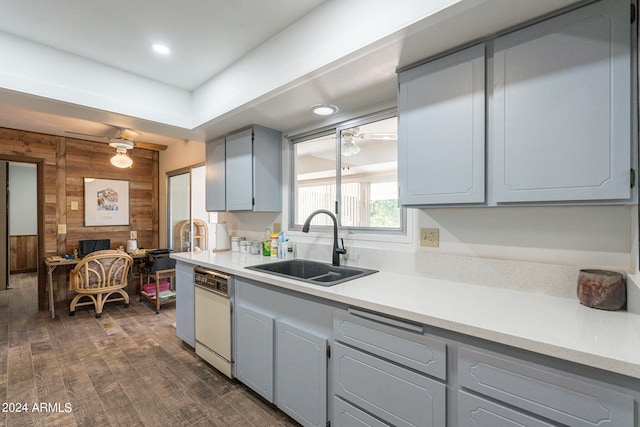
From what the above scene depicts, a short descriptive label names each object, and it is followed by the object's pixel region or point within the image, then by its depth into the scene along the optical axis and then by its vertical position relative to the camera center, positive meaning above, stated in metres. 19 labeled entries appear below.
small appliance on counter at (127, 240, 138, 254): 4.54 -0.50
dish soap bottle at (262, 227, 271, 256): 2.75 -0.32
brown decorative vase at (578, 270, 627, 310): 1.13 -0.31
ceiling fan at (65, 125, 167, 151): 3.42 +0.91
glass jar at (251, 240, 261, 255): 2.92 -0.35
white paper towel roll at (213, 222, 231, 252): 3.27 -0.28
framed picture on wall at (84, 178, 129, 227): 4.45 +0.19
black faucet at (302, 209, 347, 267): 2.14 -0.26
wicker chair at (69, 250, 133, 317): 3.66 -0.80
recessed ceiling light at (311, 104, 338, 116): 2.17 +0.78
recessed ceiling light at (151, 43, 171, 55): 2.06 +1.18
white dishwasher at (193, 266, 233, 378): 2.21 -0.84
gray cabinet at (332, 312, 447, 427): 1.16 -0.71
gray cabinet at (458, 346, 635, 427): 0.83 -0.57
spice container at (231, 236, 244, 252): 3.17 -0.33
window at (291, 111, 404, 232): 2.23 +0.35
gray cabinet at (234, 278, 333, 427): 1.58 -0.83
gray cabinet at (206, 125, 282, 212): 2.65 +0.40
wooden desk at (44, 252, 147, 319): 3.70 -0.67
